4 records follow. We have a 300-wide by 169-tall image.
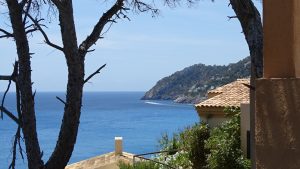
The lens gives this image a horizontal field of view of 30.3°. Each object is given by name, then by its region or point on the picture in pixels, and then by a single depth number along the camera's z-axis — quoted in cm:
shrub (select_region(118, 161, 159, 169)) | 1176
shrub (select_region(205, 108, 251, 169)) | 1357
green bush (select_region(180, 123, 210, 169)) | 1574
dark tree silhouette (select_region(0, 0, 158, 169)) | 583
